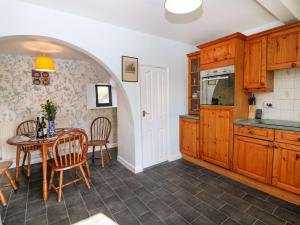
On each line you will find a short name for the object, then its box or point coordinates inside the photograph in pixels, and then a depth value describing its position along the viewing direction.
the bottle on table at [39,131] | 2.51
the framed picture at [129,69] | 2.68
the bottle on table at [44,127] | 2.58
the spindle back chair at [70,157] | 2.19
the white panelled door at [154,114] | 3.03
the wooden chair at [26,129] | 2.98
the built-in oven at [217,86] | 2.62
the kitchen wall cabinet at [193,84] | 3.45
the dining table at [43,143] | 2.21
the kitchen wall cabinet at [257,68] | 2.45
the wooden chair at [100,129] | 4.08
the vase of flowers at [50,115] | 2.69
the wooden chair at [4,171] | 2.10
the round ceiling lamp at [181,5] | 1.28
